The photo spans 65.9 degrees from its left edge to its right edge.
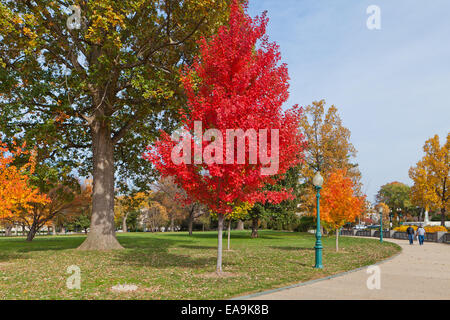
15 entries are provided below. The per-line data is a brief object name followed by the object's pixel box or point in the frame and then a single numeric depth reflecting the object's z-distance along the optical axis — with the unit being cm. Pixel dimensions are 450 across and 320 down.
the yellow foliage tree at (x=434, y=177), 4275
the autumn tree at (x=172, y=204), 4856
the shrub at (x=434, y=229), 3728
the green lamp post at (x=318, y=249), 1343
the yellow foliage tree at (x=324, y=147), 4397
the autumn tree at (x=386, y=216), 8196
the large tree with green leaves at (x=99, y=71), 1603
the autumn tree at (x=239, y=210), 2288
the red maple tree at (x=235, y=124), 1105
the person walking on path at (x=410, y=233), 3155
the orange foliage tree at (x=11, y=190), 1335
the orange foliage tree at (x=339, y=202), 2138
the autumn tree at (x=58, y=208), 3460
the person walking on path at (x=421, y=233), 3056
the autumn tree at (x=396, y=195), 10329
